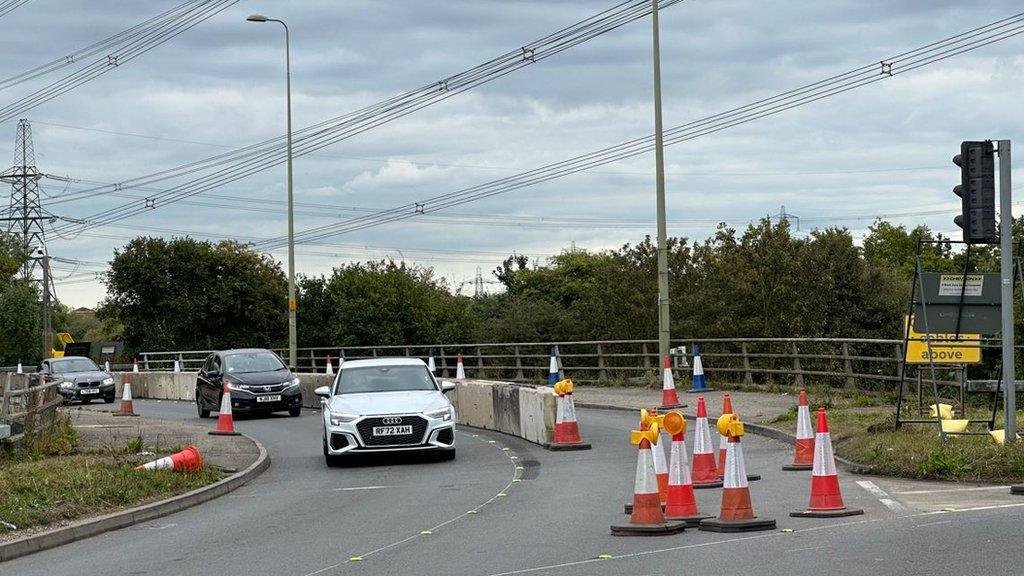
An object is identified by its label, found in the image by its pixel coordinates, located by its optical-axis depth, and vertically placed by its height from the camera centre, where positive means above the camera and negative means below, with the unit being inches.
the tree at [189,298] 2751.0 +103.2
